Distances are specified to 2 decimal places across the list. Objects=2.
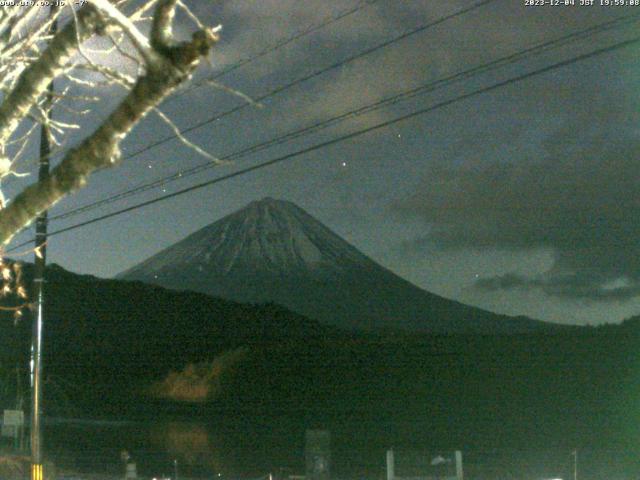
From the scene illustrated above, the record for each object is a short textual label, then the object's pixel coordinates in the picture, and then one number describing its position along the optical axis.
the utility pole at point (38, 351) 18.67
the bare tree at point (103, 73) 5.23
